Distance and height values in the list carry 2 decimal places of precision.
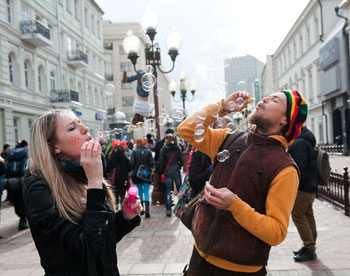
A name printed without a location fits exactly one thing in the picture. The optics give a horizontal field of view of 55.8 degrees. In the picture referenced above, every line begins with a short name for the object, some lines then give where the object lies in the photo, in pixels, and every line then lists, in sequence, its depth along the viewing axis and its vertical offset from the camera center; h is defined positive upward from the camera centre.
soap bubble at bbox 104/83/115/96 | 6.35 +0.96
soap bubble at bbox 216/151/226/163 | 2.25 -0.17
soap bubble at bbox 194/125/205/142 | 2.54 +0.00
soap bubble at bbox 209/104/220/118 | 2.53 +0.18
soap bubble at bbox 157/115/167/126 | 5.26 +0.26
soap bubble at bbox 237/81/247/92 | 3.77 +0.53
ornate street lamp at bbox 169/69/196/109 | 11.86 +1.75
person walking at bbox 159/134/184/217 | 8.09 -0.64
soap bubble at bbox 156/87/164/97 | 6.48 +0.89
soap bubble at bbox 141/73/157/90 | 5.59 +0.95
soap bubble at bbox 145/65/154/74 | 6.09 +1.24
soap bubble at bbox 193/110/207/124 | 2.51 +0.13
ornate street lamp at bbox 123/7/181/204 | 7.51 +2.19
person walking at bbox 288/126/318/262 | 4.58 -0.91
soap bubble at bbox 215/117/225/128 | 3.02 +0.10
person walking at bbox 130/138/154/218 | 7.85 -0.67
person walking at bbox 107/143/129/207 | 8.05 -0.72
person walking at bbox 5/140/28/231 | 7.40 -0.62
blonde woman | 1.66 -0.33
